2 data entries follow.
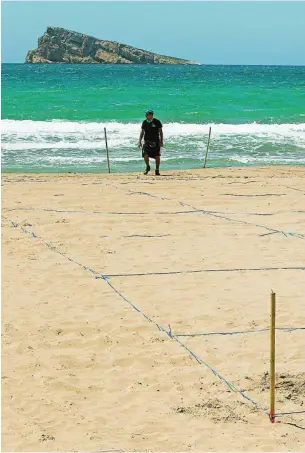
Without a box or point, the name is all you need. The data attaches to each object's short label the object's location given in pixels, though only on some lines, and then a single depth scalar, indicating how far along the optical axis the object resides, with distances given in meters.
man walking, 21.89
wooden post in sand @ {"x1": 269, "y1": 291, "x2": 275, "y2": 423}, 7.91
